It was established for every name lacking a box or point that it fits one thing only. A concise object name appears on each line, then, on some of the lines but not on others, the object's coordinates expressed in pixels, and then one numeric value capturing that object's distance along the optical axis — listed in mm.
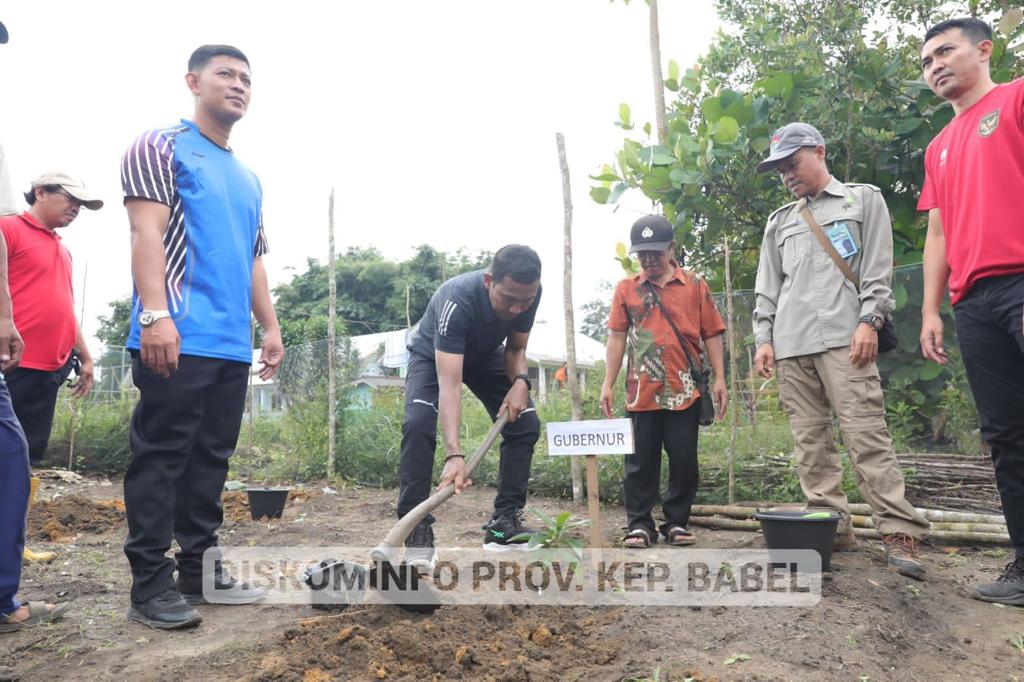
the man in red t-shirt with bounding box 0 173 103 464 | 3674
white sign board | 2883
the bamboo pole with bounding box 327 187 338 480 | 7219
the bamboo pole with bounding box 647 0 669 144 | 6462
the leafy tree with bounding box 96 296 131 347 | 31891
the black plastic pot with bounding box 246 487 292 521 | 5184
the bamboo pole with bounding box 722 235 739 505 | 4566
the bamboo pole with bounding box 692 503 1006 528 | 3783
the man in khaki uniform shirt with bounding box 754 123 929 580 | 3084
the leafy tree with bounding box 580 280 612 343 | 35538
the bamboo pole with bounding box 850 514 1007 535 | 3721
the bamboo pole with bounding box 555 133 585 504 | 5219
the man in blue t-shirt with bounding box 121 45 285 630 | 2615
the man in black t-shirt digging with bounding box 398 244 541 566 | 3109
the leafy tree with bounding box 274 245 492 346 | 32062
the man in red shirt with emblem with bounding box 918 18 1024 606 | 2701
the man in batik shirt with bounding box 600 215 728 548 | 3721
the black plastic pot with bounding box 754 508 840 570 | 2828
